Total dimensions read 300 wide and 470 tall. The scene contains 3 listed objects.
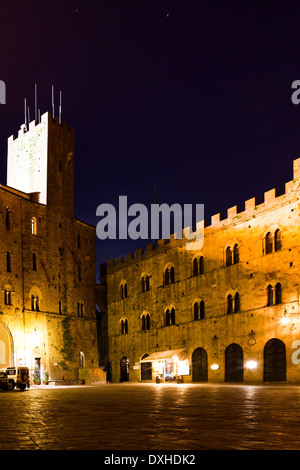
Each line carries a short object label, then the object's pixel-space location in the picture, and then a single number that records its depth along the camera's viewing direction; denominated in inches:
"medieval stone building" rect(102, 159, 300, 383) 1093.1
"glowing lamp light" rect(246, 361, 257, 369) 1133.1
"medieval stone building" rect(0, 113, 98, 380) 1382.9
